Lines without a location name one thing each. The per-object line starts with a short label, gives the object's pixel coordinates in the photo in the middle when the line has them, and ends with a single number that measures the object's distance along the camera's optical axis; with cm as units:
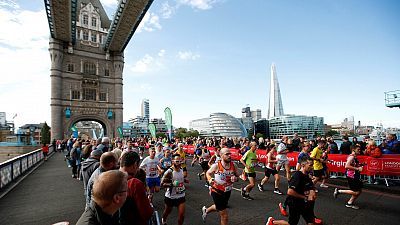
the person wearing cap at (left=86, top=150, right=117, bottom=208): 354
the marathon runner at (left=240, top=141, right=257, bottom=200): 802
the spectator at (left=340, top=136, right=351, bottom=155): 1146
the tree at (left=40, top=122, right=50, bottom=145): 6862
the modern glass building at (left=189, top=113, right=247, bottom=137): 12038
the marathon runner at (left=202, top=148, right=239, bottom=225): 491
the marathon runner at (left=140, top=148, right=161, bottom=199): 709
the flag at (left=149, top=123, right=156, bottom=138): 2390
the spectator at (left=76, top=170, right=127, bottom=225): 179
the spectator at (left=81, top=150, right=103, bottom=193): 527
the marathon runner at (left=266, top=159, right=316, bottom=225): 455
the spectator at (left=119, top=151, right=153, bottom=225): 258
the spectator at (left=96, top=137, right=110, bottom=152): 868
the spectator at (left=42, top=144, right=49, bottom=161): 2220
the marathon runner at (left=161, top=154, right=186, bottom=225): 517
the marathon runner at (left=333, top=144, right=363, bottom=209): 682
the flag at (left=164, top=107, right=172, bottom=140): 2212
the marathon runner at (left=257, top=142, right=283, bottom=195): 891
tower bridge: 3981
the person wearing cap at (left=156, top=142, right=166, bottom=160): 914
